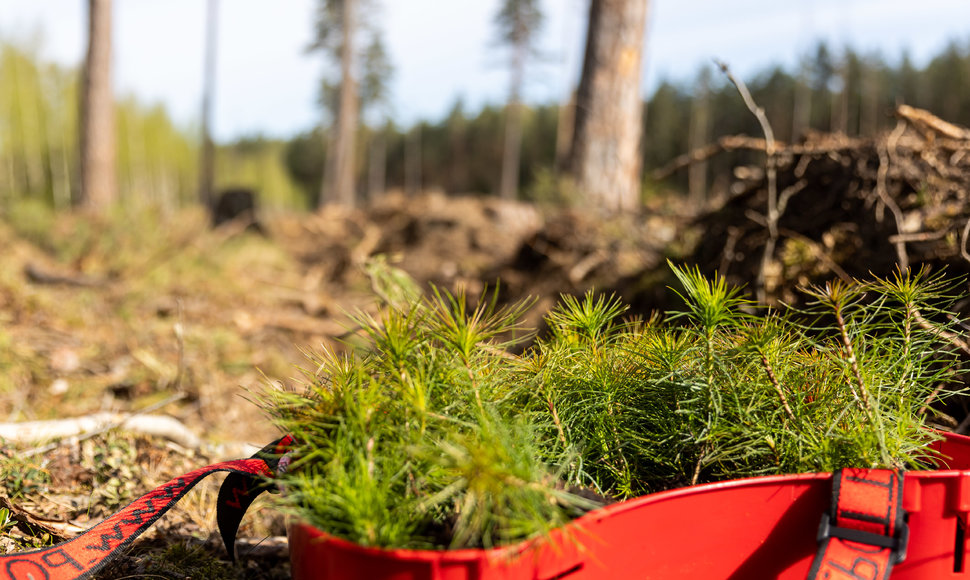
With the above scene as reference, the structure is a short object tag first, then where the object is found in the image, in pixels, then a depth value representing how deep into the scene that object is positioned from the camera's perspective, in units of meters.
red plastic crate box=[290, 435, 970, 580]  0.83
